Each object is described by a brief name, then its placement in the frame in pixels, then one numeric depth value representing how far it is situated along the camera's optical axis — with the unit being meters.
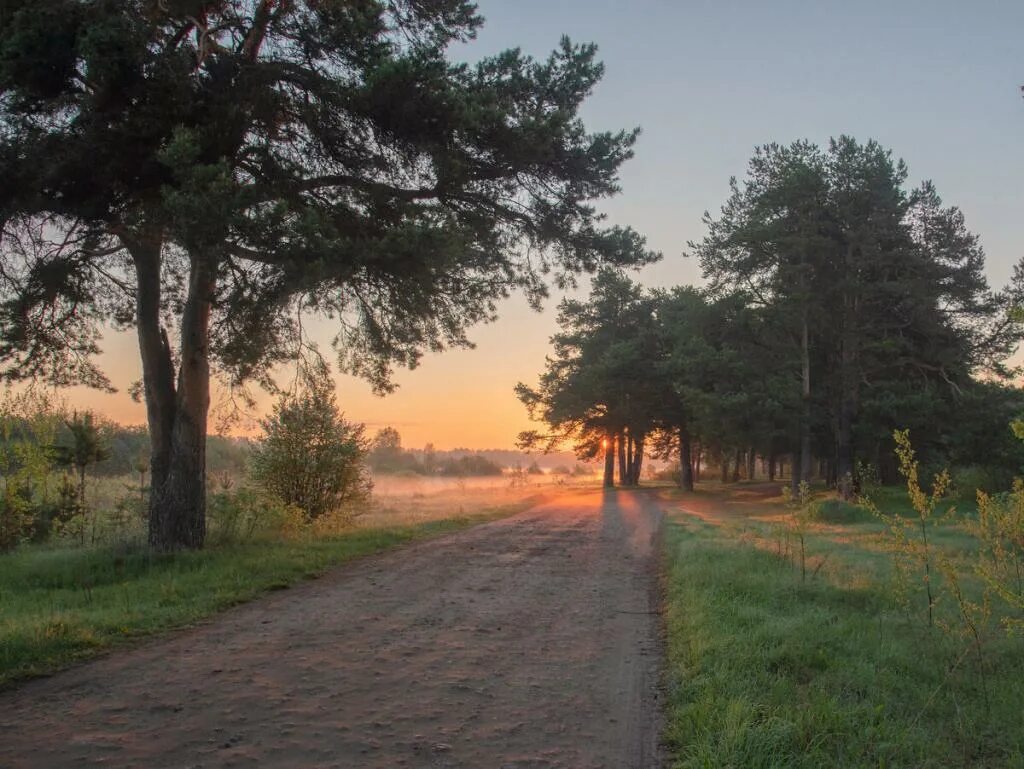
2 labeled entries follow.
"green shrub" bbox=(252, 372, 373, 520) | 15.93
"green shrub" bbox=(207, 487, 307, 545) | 12.91
